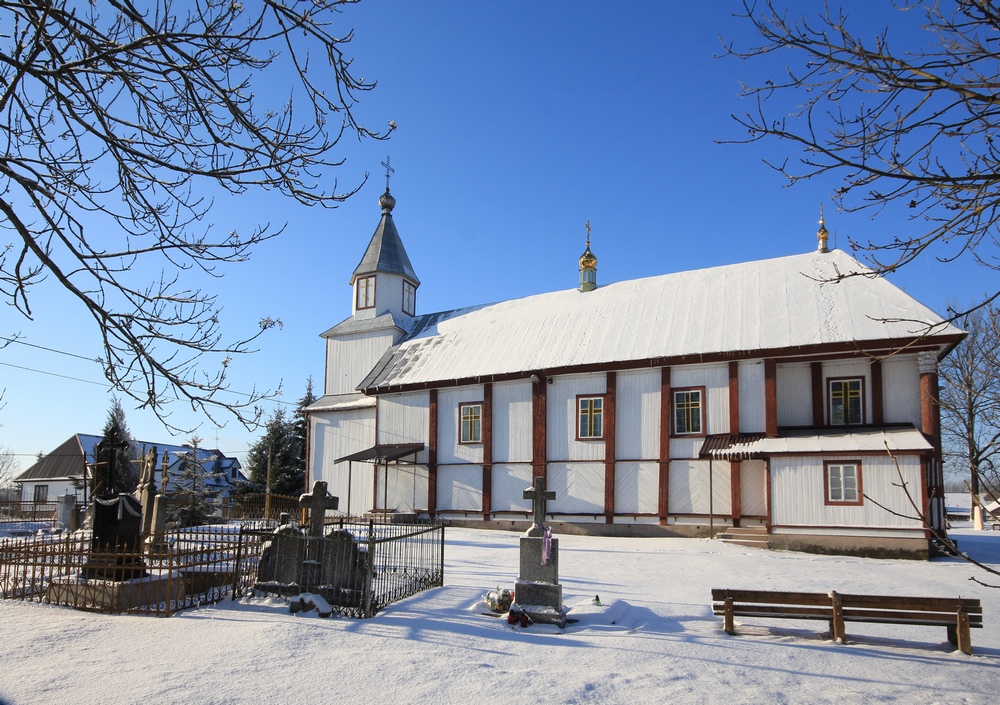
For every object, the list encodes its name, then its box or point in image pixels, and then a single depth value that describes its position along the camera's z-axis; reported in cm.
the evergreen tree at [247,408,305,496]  4634
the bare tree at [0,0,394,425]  534
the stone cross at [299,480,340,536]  1235
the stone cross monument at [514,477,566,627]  1078
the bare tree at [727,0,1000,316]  458
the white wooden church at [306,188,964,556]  2045
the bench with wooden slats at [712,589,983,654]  920
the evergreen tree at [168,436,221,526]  3112
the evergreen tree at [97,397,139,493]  4019
